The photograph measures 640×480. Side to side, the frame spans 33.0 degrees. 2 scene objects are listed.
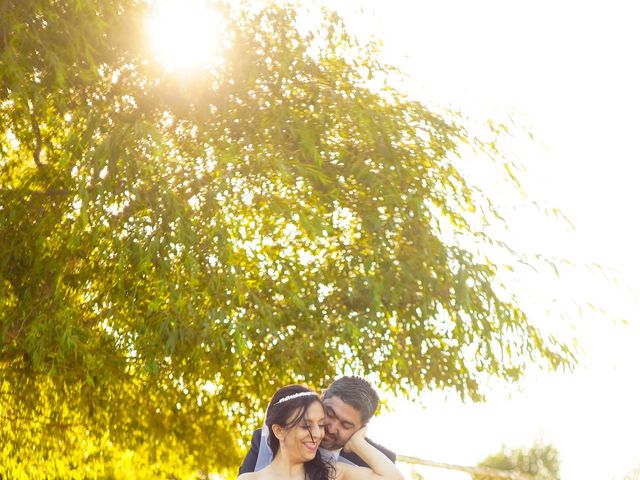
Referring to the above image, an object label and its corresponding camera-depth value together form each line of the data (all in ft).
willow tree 32.68
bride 15.19
